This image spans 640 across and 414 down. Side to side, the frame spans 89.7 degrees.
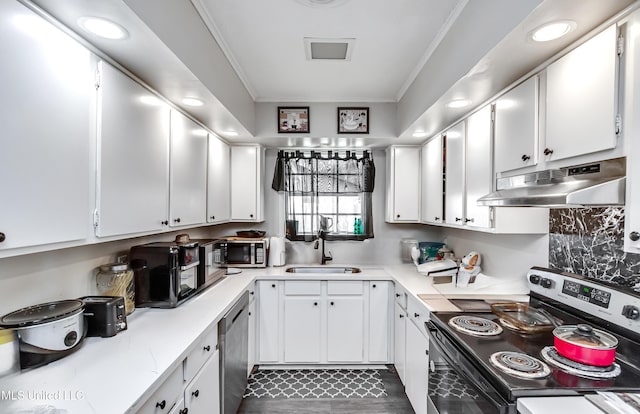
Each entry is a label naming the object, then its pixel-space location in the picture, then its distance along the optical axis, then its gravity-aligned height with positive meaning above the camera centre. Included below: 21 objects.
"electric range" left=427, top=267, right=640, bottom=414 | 1.11 -0.60
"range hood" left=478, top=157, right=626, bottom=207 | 1.09 +0.09
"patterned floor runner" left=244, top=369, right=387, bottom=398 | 2.61 -1.52
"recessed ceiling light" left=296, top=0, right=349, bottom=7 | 1.67 +1.07
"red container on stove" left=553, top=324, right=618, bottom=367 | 1.16 -0.51
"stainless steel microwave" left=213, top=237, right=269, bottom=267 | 3.21 -0.47
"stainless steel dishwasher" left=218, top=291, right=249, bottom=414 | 1.93 -1.00
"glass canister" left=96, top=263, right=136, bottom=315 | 1.72 -0.41
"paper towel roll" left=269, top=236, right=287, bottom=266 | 3.32 -0.47
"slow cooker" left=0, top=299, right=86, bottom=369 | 1.15 -0.47
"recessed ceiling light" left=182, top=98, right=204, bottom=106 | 2.01 +0.66
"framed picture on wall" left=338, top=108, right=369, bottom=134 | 3.08 +0.85
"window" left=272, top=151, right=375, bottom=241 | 3.50 +0.17
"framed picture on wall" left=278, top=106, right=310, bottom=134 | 3.07 +0.83
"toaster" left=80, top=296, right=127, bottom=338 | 1.45 -0.51
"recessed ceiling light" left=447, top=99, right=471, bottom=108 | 2.02 +0.67
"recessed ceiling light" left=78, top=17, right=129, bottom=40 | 1.18 +0.67
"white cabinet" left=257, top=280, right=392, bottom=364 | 2.93 -1.06
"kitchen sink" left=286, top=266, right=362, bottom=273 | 3.32 -0.66
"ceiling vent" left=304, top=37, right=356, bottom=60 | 2.07 +1.06
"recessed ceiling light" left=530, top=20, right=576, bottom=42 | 1.20 +0.69
